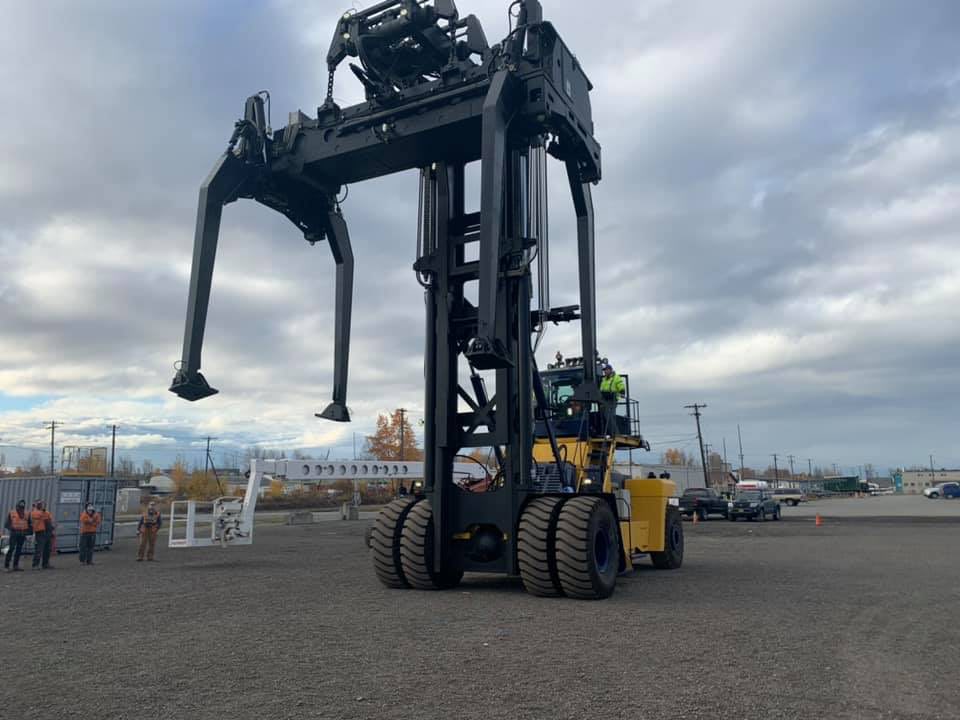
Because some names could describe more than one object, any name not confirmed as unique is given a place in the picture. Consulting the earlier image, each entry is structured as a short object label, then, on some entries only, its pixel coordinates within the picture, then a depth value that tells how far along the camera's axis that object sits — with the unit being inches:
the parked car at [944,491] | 3282.5
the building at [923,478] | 5506.9
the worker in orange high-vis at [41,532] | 621.9
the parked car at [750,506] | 1362.0
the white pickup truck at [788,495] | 2541.8
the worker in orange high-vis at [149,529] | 674.8
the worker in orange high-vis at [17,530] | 604.1
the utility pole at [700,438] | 2553.6
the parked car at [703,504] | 1411.2
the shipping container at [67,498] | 780.6
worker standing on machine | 527.5
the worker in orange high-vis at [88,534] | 655.8
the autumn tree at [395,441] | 2876.5
